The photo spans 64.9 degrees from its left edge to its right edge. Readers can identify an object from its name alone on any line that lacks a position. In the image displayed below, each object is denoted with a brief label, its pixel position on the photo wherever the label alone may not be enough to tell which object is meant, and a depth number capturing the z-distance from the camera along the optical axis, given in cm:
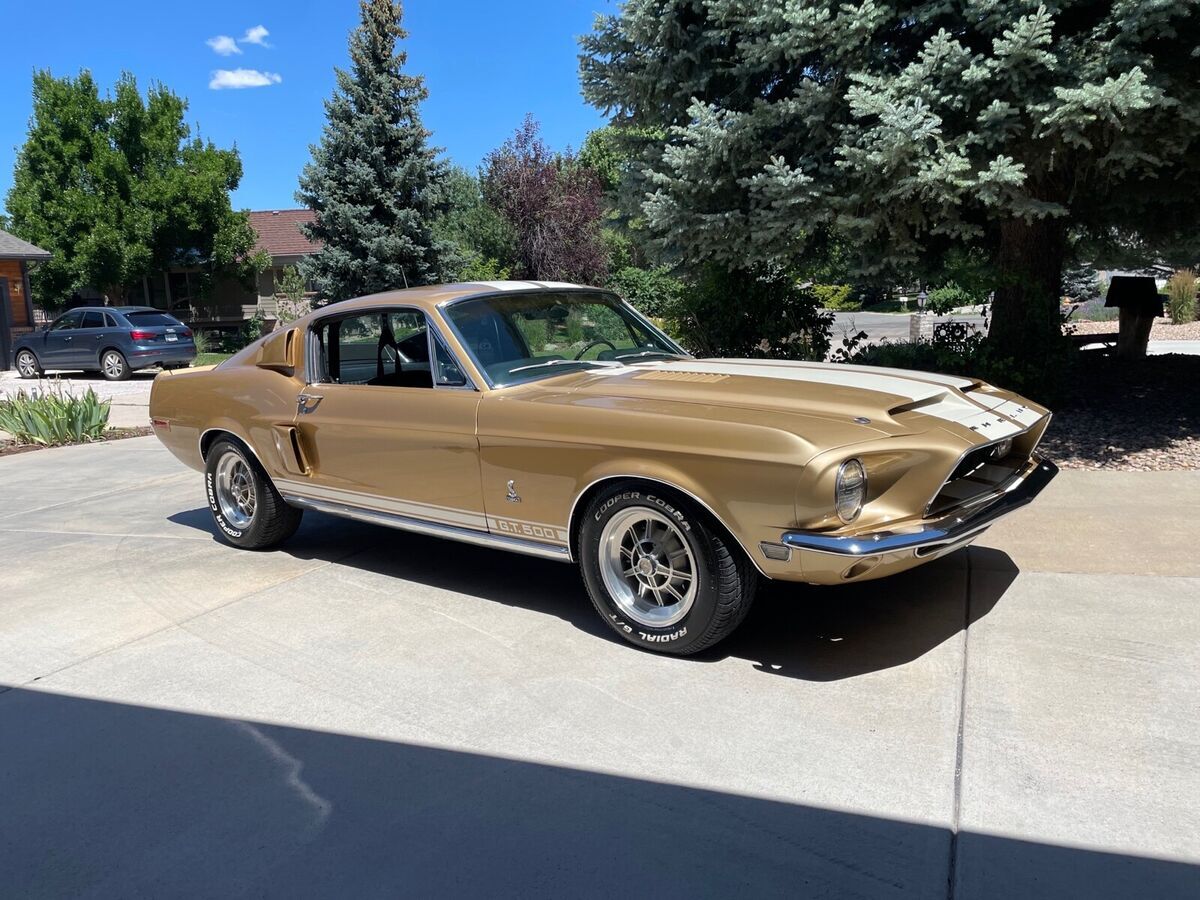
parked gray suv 1991
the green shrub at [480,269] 2652
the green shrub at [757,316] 962
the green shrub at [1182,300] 2097
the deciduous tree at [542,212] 3025
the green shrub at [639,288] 3150
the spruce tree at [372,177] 2359
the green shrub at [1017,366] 796
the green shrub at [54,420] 1112
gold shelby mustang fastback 368
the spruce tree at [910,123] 665
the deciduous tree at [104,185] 2730
